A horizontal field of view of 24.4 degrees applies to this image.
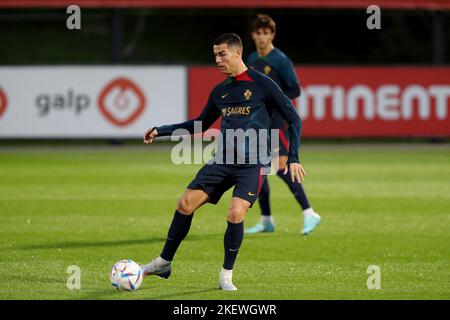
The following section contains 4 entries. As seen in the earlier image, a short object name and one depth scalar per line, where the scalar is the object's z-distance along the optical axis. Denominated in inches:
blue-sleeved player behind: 496.1
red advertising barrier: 1014.4
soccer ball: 344.8
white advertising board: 979.3
